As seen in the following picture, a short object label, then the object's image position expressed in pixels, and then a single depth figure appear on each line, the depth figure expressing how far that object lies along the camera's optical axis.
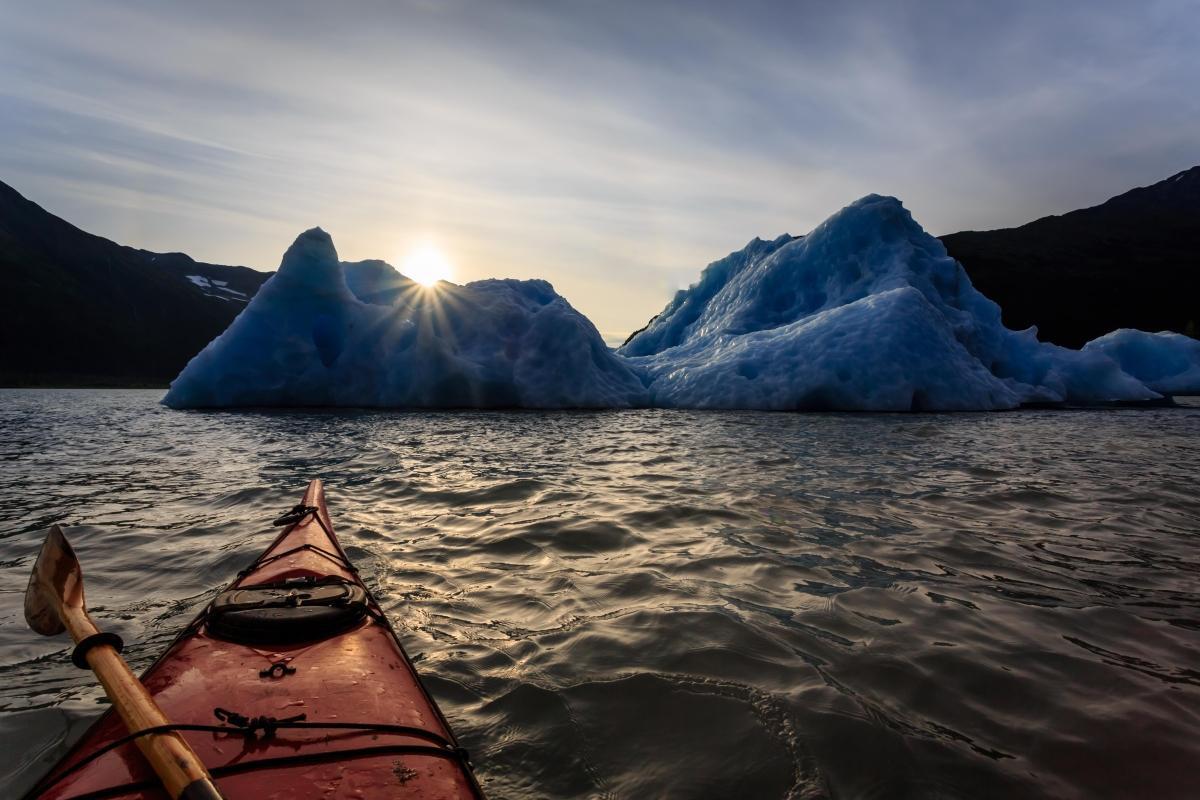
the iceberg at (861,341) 16.81
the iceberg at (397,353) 18.34
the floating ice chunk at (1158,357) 25.83
